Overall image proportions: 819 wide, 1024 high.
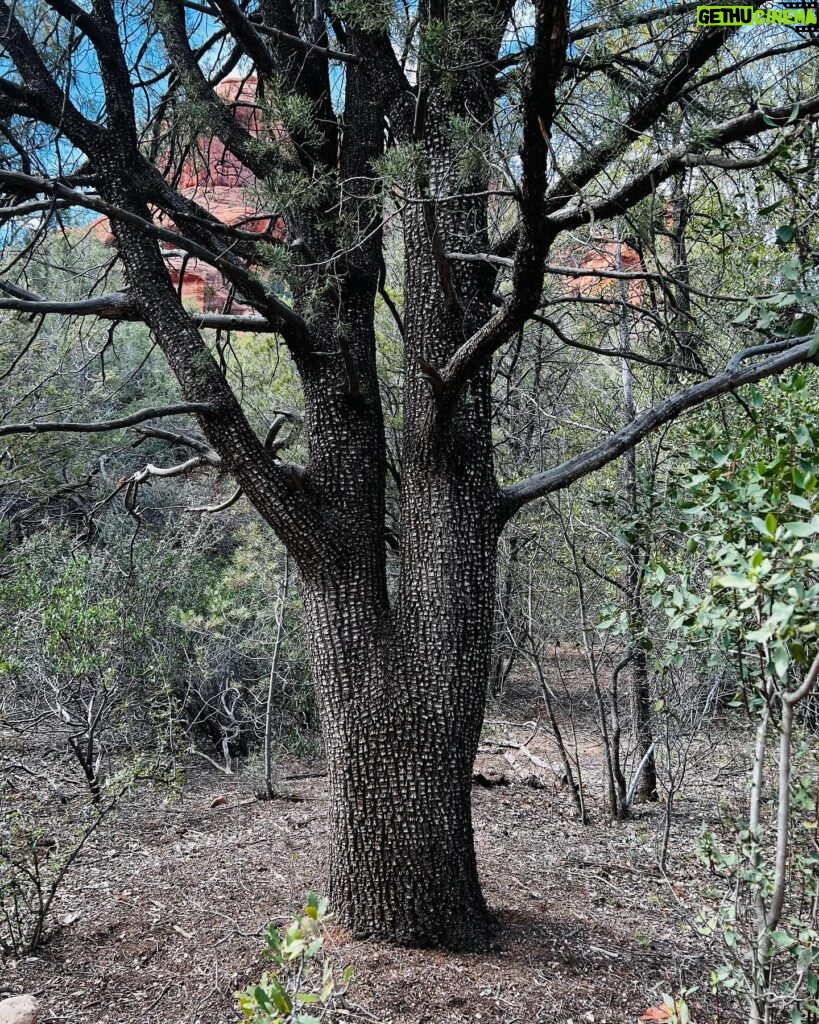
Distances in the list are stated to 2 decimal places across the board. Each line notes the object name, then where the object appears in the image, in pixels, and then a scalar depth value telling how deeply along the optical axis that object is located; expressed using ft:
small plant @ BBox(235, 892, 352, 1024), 4.12
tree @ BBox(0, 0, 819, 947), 8.84
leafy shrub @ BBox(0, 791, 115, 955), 10.25
